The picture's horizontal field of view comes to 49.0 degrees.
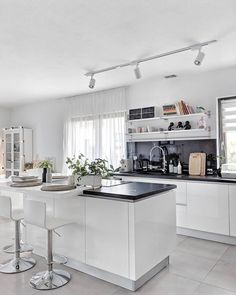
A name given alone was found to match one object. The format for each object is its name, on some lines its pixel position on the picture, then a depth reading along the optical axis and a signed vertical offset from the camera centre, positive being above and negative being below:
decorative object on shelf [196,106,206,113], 4.11 +0.68
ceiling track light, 2.94 +1.24
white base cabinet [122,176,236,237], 3.35 -0.75
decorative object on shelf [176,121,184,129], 4.31 +0.45
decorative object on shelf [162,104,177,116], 4.32 +0.71
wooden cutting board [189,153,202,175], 3.98 -0.19
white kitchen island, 2.26 -0.73
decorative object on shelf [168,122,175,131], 4.39 +0.42
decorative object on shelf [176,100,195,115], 4.21 +0.71
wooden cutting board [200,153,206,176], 3.98 -0.21
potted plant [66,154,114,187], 2.62 -0.20
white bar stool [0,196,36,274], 2.63 -1.06
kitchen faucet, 4.44 -0.07
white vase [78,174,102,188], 2.61 -0.28
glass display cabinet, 6.79 +0.11
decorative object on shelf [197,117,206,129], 4.07 +0.45
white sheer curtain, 5.12 +0.56
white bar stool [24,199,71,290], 2.29 -0.75
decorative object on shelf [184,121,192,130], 4.23 +0.42
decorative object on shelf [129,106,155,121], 4.61 +0.71
